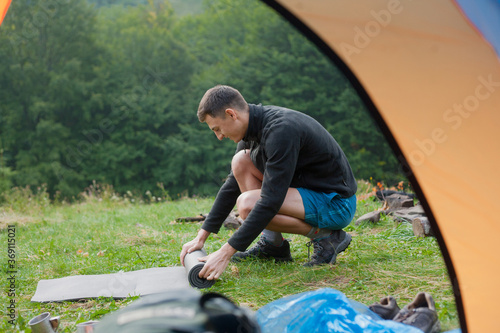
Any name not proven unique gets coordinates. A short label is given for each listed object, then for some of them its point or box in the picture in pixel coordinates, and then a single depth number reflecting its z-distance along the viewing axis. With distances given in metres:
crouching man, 2.75
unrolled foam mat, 2.86
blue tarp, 1.95
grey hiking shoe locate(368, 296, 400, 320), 2.18
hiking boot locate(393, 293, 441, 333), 2.03
